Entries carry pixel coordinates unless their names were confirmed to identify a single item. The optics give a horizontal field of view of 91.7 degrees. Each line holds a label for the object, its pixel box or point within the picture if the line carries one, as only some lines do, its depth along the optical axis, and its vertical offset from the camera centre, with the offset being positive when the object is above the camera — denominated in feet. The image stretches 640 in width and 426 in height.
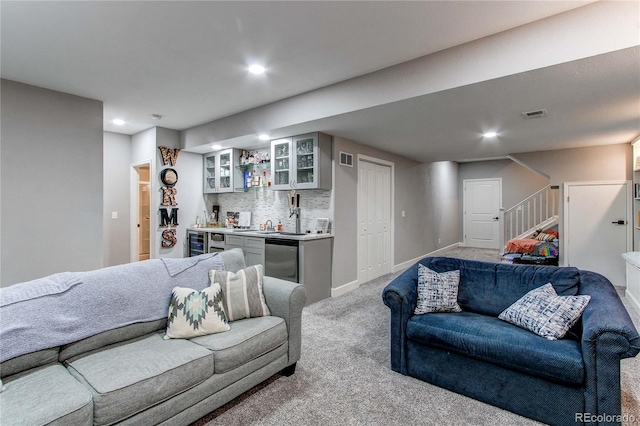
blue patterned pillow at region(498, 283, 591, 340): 6.45 -2.24
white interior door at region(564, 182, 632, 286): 16.08 -0.92
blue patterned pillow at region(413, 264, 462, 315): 8.08 -2.19
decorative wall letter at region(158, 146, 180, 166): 17.46 +3.18
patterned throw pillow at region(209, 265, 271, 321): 7.48 -2.05
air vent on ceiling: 11.05 +3.51
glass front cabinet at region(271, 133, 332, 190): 14.07 +2.31
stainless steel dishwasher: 13.26 -2.12
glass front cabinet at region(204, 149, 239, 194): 18.16 +2.40
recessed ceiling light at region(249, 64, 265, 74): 9.78 +4.55
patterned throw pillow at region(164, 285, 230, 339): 6.63 -2.28
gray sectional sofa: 4.66 -2.68
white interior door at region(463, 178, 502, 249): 28.25 -0.21
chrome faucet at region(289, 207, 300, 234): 15.81 -0.14
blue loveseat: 5.53 -2.78
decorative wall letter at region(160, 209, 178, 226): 17.25 -0.41
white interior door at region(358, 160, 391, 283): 16.71 -0.58
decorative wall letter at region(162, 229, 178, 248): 17.40 -1.56
